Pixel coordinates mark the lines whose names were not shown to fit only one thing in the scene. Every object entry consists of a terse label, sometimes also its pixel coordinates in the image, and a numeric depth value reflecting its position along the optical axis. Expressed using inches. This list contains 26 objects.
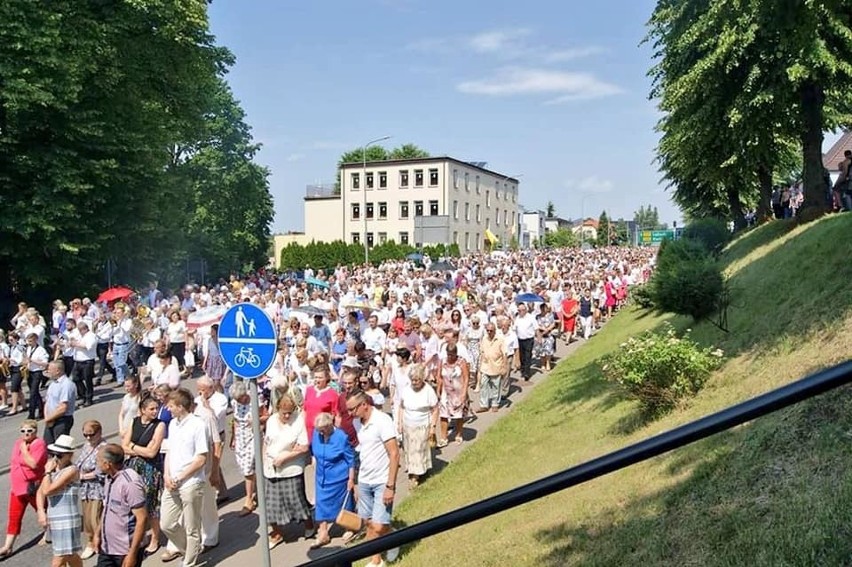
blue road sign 281.3
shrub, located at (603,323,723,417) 332.8
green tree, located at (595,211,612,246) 4731.8
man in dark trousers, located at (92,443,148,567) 260.4
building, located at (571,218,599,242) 4862.2
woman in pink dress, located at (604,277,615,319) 1018.7
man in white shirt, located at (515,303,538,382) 623.8
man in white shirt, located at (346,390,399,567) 277.1
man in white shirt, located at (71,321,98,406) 577.9
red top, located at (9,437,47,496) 309.9
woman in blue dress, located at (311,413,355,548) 292.5
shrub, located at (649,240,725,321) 466.6
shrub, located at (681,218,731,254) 1032.2
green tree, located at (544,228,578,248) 4185.0
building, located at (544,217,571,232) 5544.3
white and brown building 3080.7
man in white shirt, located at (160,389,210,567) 286.2
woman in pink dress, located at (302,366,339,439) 332.5
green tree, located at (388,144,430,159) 3836.1
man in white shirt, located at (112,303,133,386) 660.7
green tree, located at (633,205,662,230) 7147.6
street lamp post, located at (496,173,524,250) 3901.3
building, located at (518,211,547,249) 4402.6
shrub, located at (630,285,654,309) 672.1
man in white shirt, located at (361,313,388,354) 568.4
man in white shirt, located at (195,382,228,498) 334.3
